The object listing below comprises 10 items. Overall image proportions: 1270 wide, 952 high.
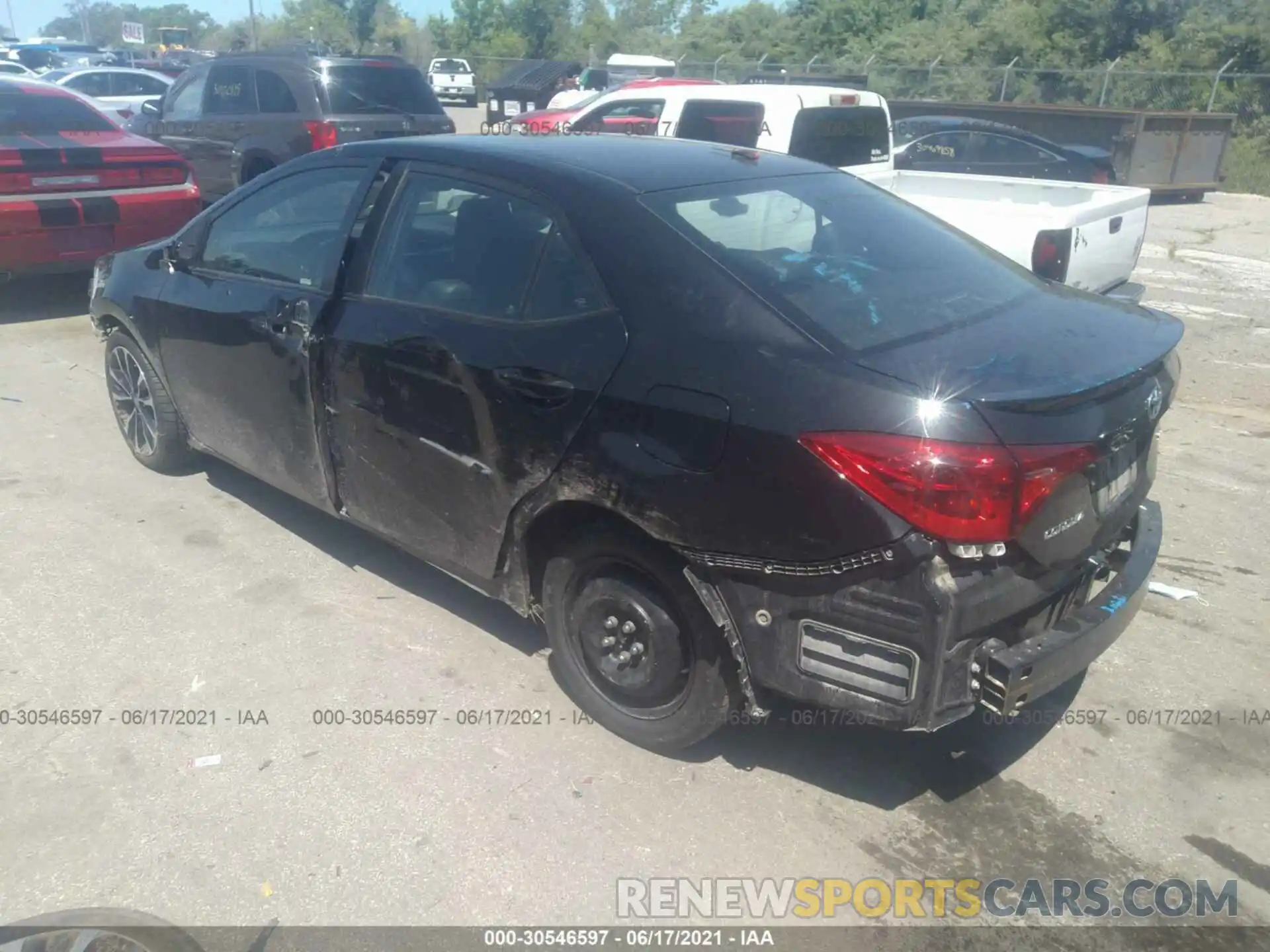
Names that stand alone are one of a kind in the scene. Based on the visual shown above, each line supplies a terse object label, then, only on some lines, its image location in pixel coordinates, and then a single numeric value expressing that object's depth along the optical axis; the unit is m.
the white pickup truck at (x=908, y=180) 5.85
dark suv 11.32
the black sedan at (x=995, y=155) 13.59
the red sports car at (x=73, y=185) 7.77
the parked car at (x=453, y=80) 40.34
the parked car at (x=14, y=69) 24.53
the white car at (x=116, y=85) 19.75
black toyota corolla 2.65
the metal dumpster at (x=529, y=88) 20.50
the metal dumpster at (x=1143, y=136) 16.48
